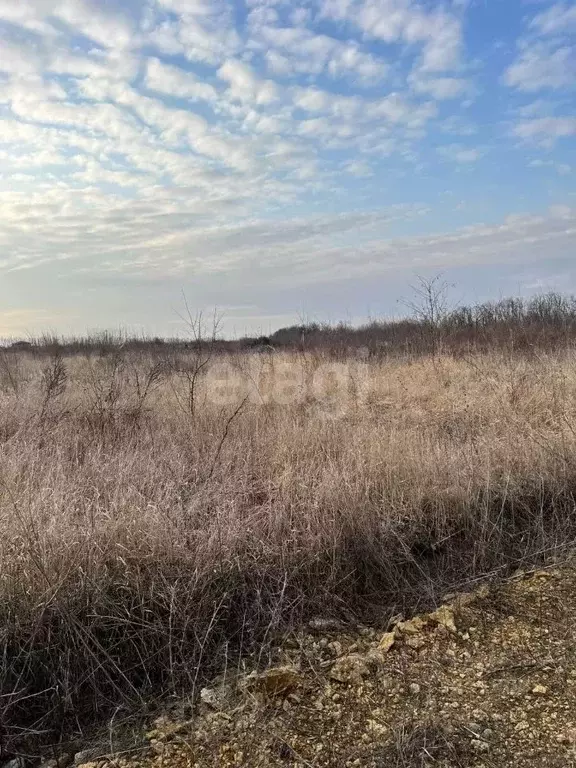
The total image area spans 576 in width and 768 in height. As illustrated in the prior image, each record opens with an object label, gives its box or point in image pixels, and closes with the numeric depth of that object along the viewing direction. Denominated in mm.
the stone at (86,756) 1881
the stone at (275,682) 2094
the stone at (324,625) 2561
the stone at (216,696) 2049
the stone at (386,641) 2338
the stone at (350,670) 2160
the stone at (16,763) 1895
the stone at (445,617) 2471
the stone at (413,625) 2445
